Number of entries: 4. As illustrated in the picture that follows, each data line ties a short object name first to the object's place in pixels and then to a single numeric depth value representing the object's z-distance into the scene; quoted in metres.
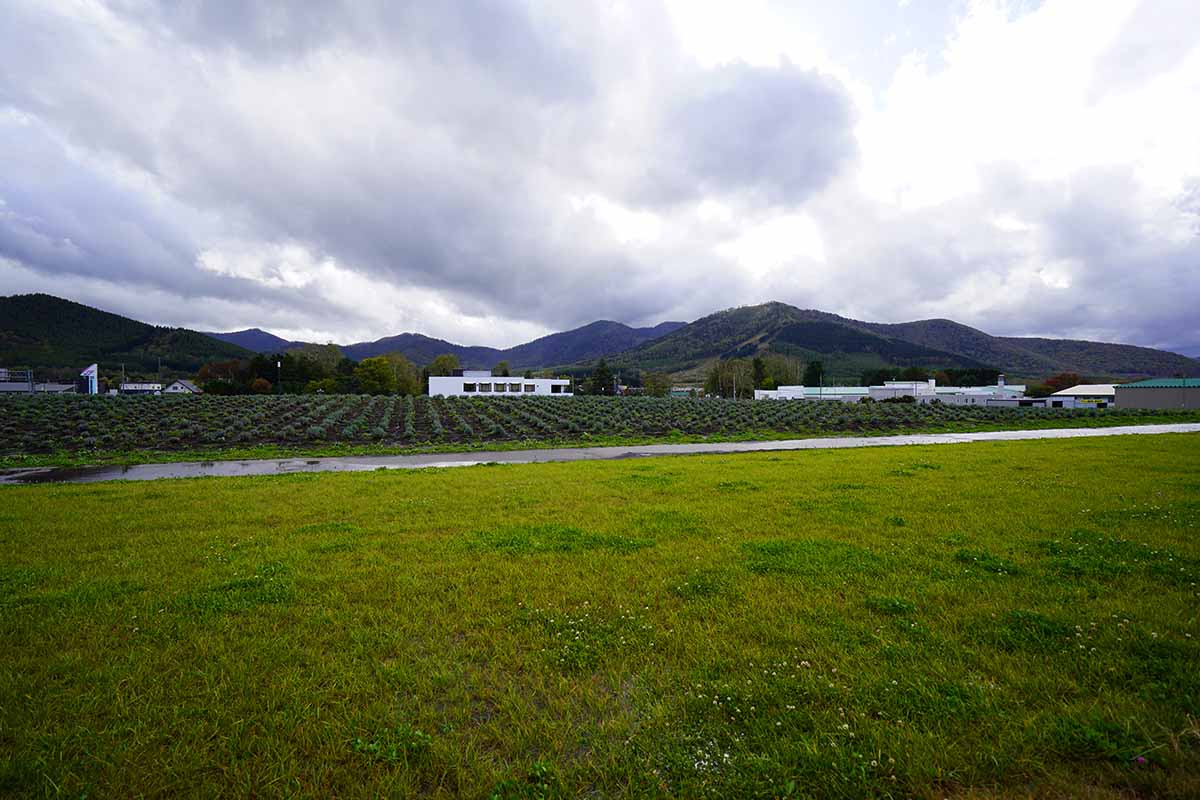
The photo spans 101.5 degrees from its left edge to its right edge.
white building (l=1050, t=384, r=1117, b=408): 95.19
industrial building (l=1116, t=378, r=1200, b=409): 64.94
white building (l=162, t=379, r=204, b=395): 101.00
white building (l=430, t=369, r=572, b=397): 87.03
